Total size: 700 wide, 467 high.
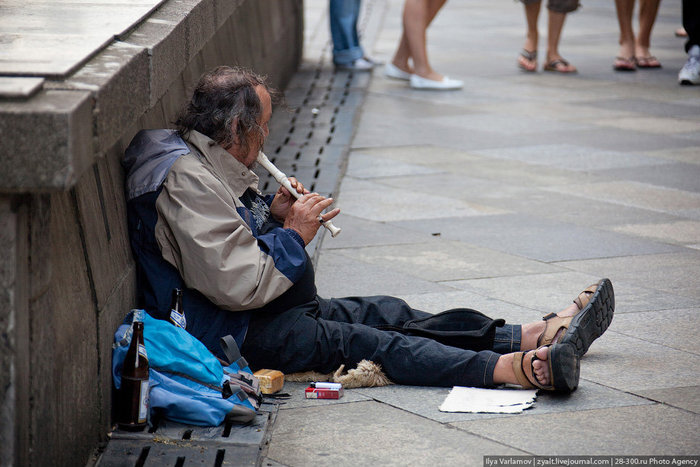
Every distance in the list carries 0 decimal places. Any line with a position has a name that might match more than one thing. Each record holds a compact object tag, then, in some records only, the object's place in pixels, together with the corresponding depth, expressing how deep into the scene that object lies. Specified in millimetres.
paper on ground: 6187
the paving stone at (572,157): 13055
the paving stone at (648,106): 16109
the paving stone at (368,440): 5551
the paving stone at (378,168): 12727
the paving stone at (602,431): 5602
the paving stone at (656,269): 8687
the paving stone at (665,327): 7371
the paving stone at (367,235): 10016
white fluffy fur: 6559
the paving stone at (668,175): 12102
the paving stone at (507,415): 6137
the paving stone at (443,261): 9125
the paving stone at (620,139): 13977
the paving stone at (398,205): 10992
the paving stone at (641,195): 11242
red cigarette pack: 6449
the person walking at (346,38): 19187
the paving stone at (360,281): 8617
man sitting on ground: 6031
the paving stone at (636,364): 6625
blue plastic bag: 5797
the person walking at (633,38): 19484
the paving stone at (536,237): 9703
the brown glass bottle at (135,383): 5672
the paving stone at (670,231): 10086
